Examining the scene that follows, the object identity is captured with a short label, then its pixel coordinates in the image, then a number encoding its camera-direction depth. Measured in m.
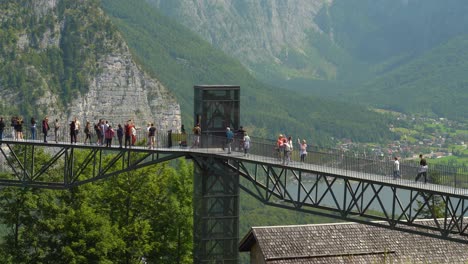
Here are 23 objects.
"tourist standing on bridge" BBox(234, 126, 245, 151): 65.38
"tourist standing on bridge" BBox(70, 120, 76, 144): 67.29
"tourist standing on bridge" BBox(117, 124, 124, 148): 67.18
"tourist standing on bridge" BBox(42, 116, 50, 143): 68.12
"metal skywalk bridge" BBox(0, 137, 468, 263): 60.16
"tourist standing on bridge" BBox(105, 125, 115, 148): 67.06
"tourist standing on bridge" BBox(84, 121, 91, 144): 67.44
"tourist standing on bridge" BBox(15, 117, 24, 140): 68.69
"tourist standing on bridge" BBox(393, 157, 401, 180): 58.78
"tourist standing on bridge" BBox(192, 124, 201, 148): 66.31
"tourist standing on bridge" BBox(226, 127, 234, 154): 64.85
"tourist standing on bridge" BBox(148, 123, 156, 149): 66.38
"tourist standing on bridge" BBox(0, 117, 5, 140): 67.84
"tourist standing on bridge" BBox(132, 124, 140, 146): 67.50
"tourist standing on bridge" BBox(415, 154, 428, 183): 57.88
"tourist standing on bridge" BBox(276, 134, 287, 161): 62.47
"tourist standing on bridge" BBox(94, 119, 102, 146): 67.56
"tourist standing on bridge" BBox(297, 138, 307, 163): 62.62
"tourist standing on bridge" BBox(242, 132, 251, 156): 64.06
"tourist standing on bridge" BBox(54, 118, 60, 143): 67.84
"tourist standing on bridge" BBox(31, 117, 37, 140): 69.28
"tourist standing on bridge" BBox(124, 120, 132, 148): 67.25
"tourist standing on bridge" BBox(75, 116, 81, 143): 67.38
